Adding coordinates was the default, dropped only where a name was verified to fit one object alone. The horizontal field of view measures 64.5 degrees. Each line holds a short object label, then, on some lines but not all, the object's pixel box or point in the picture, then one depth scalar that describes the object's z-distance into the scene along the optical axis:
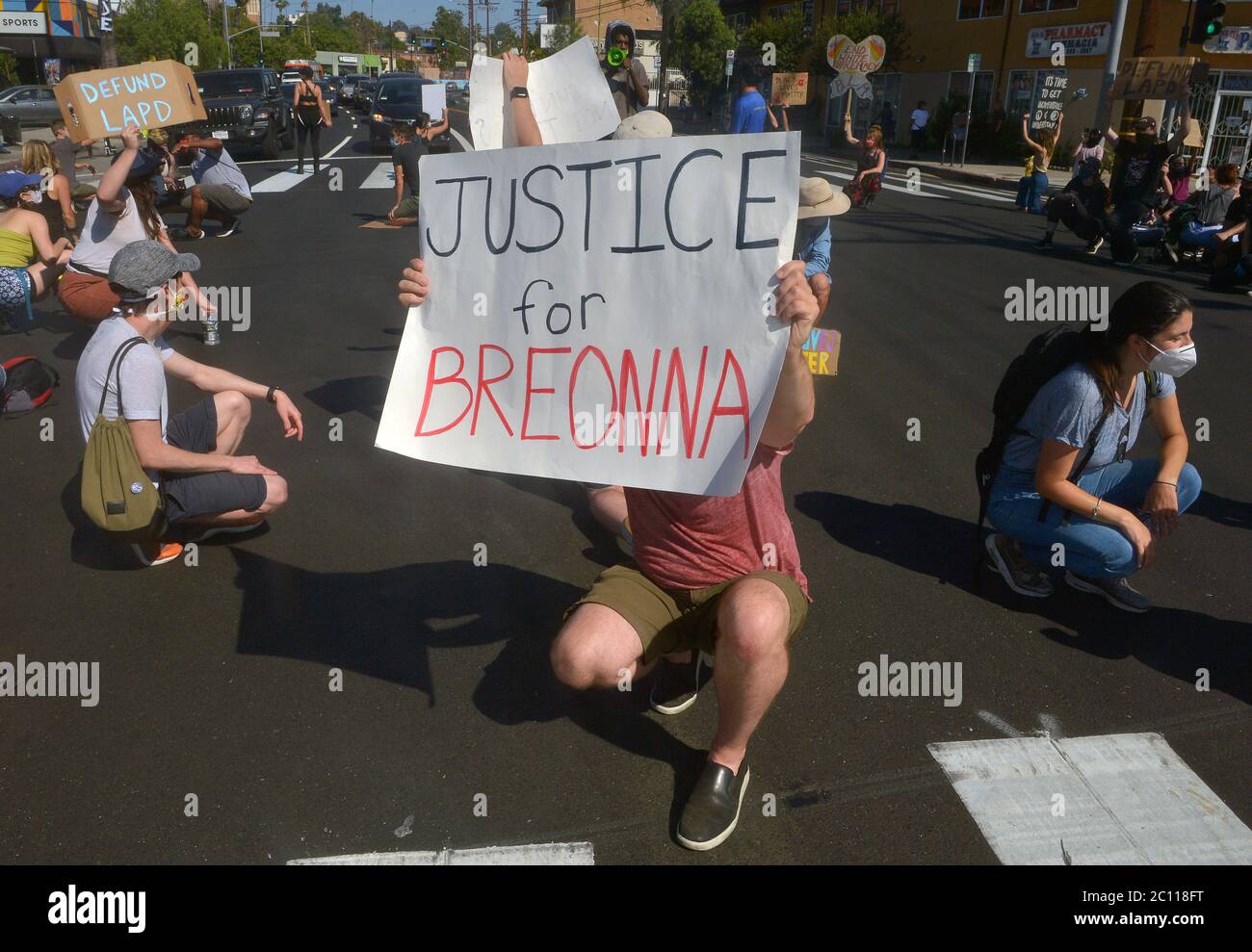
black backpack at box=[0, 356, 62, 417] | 6.41
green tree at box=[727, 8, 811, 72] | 40.28
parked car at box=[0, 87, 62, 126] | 32.50
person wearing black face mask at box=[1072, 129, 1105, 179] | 16.31
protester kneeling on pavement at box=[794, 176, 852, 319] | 4.83
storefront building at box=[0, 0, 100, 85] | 46.75
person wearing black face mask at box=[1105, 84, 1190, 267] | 12.98
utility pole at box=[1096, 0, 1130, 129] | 19.75
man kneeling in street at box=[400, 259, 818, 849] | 2.71
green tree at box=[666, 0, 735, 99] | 46.08
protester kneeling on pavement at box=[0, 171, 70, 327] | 8.11
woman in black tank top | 17.28
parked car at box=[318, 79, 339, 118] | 48.79
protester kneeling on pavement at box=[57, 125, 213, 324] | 7.32
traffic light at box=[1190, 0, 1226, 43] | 15.28
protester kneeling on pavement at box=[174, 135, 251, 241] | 12.60
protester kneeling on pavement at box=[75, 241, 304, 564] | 3.99
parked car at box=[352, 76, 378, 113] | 41.58
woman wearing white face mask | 3.80
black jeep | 21.09
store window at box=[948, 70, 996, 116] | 32.69
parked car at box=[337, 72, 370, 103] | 49.16
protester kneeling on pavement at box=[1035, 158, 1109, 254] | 13.29
